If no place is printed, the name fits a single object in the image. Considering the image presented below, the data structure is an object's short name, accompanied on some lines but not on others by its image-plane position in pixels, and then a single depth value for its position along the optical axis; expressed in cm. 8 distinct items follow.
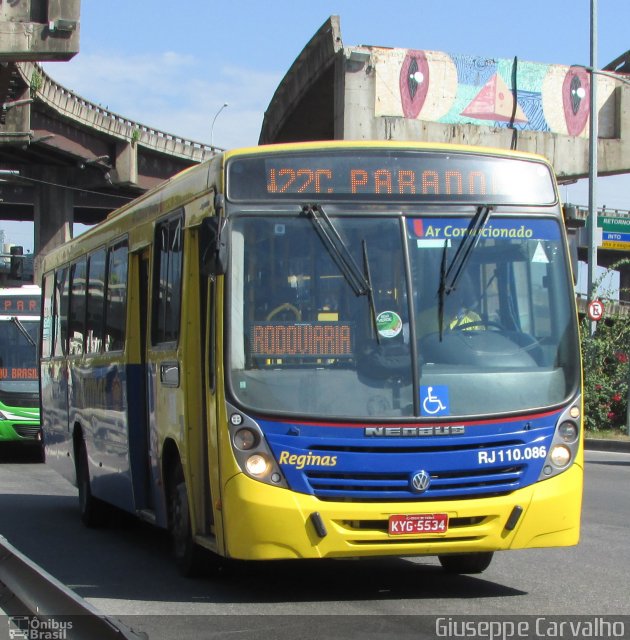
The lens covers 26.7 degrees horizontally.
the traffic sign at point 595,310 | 2895
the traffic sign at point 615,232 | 3494
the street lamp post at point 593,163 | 3238
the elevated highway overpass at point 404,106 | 3712
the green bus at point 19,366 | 2289
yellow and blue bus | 781
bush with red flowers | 2973
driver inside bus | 820
